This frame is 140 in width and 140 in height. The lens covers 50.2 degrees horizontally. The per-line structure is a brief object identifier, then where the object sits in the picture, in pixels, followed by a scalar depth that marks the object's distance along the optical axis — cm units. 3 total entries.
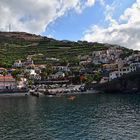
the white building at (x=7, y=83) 6451
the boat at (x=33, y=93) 5210
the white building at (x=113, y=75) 6389
